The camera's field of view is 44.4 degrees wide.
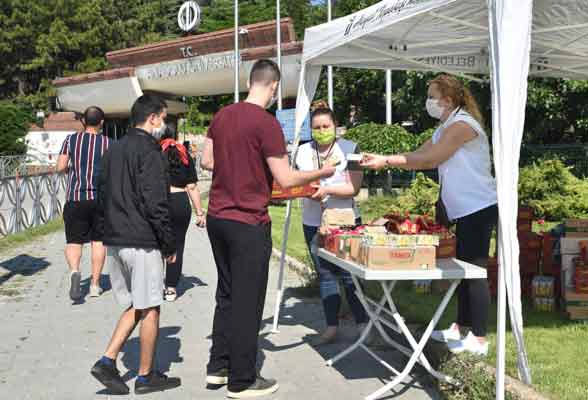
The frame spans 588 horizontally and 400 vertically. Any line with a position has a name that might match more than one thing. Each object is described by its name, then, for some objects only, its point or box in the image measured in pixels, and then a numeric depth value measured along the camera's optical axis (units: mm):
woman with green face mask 5895
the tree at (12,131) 43094
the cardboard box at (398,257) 4641
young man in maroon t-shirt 4664
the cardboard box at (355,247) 4957
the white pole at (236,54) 32281
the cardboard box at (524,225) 7427
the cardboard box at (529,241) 7273
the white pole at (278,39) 29719
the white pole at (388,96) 22191
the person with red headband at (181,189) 7785
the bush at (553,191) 14766
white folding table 4586
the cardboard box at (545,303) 6980
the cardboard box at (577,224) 6625
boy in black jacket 4828
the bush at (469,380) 4480
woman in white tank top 5074
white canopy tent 4242
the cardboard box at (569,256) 6547
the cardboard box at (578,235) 6586
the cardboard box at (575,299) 6418
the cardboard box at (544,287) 6949
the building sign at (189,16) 42219
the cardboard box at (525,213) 7359
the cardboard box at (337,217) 5914
